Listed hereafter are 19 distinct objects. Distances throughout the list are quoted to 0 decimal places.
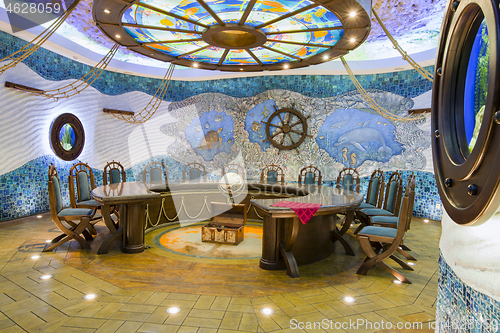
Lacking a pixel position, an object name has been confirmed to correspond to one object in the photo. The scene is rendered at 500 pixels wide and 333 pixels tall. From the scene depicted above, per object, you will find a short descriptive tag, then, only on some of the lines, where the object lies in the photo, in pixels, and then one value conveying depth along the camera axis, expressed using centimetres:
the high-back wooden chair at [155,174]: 786
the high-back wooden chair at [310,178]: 782
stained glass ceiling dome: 361
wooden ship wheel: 927
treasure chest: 530
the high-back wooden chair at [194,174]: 837
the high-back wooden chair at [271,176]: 800
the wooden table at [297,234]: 387
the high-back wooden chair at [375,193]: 573
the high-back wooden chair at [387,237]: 364
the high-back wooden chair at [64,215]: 451
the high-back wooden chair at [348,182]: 725
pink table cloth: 376
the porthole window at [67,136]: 754
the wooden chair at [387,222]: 449
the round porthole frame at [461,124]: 81
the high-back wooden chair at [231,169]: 980
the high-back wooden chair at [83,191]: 527
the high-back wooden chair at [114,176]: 721
